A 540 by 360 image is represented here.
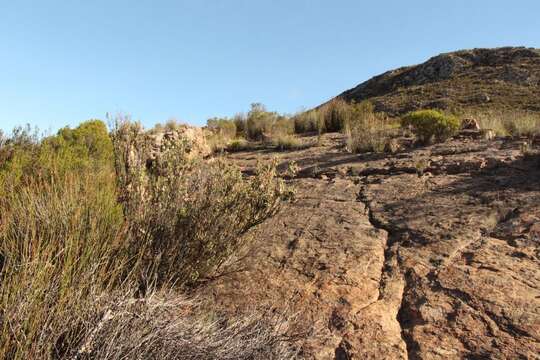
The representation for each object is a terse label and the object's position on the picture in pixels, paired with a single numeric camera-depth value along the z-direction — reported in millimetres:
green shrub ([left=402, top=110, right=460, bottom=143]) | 9117
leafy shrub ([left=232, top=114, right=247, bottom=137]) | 14879
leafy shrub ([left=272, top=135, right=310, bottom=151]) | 10328
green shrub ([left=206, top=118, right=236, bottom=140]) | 13354
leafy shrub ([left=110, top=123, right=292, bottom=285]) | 3801
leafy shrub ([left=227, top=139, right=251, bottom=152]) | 10938
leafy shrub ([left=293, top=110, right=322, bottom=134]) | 13875
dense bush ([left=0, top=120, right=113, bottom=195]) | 5086
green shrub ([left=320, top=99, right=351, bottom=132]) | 13455
